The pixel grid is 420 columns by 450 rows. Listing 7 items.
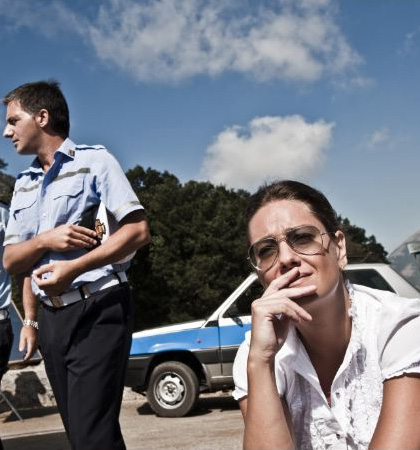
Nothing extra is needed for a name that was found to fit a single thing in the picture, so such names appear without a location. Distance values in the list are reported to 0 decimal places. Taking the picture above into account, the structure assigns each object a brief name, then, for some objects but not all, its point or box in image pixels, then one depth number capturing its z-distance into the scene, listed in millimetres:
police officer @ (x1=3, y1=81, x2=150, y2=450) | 2523
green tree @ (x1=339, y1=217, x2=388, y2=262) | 54688
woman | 1791
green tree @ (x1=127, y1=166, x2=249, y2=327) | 30688
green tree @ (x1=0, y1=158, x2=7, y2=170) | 28588
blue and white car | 8805
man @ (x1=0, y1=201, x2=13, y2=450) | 3676
